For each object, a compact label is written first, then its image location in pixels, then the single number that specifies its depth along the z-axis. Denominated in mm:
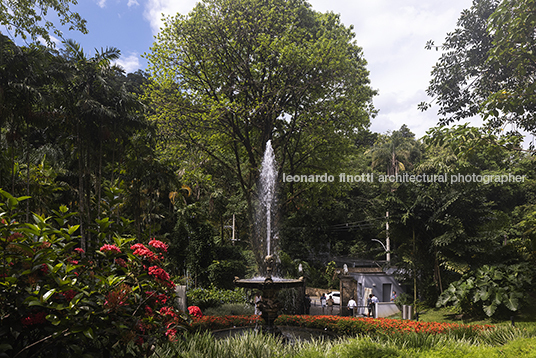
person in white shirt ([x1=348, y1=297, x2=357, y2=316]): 16166
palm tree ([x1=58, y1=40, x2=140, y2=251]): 12141
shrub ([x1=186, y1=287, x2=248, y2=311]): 14433
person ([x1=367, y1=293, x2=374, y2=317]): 17098
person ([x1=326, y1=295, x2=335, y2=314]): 18275
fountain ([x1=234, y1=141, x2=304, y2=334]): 8164
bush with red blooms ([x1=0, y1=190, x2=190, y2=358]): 2885
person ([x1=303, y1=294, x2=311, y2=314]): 16352
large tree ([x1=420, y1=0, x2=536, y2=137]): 10344
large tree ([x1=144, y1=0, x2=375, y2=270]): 15250
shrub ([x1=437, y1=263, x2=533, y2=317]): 11758
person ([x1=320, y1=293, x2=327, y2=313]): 20311
